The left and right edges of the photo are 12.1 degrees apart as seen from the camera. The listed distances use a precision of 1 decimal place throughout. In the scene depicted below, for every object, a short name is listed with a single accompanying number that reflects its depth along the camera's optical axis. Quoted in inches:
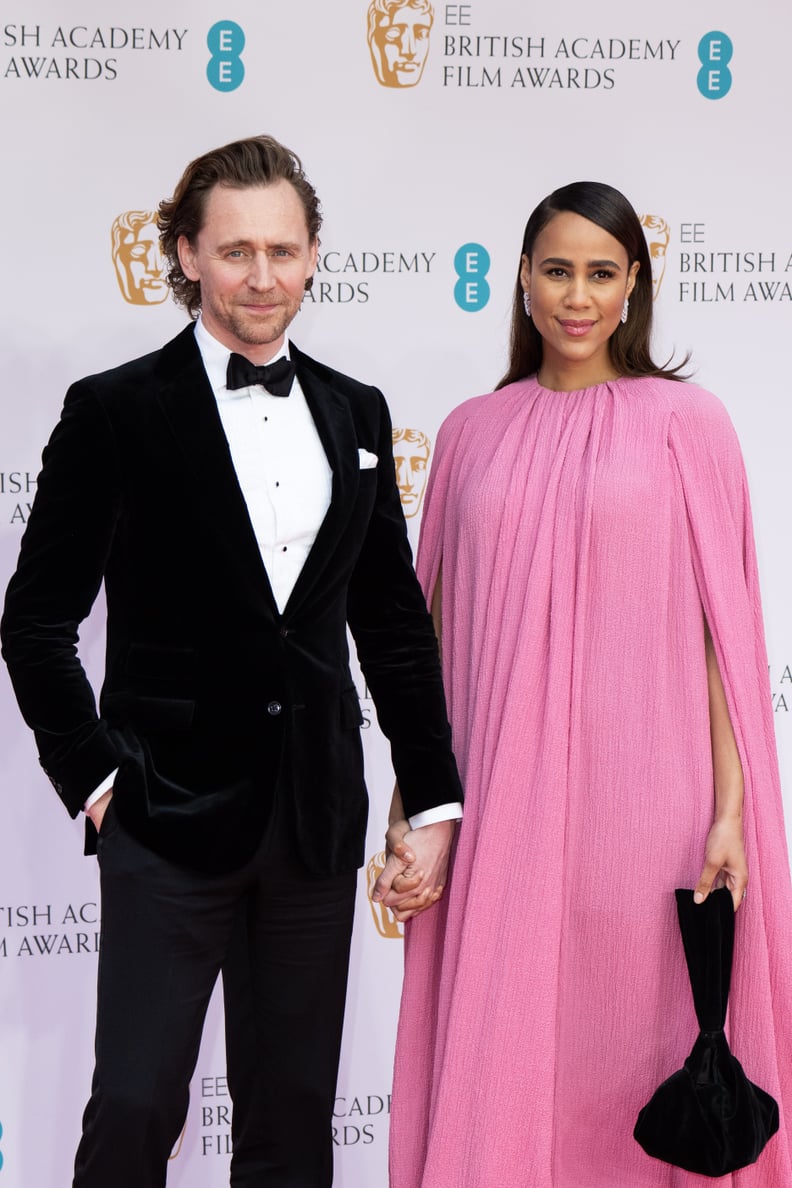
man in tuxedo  181.0
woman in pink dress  187.2
